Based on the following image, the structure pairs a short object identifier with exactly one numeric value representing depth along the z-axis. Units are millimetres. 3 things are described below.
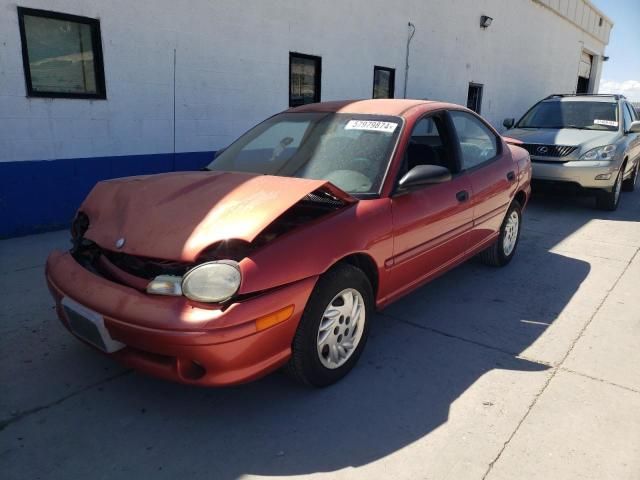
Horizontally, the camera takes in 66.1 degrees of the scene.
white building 5340
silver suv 7297
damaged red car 2215
